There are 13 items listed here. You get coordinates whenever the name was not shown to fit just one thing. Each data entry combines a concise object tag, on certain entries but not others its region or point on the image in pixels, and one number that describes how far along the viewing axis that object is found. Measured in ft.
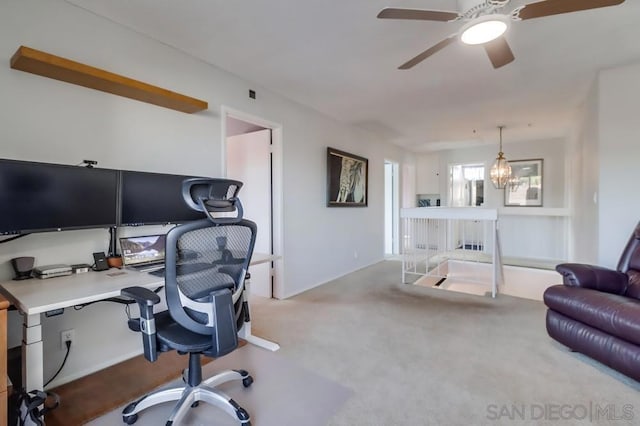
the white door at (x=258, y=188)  12.63
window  24.14
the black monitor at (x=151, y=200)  7.12
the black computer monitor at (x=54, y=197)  5.51
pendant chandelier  17.81
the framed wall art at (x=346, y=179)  15.12
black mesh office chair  4.88
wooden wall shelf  5.78
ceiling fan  5.30
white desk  4.63
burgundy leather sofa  6.41
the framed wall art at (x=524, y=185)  21.53
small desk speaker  5.94
